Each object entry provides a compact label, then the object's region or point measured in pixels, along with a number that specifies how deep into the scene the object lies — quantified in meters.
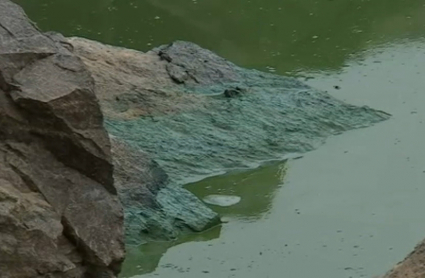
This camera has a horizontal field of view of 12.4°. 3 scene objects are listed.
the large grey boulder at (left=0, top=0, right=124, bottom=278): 5.66
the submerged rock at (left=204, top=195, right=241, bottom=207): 8.59
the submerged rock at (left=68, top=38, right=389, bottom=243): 9.38
